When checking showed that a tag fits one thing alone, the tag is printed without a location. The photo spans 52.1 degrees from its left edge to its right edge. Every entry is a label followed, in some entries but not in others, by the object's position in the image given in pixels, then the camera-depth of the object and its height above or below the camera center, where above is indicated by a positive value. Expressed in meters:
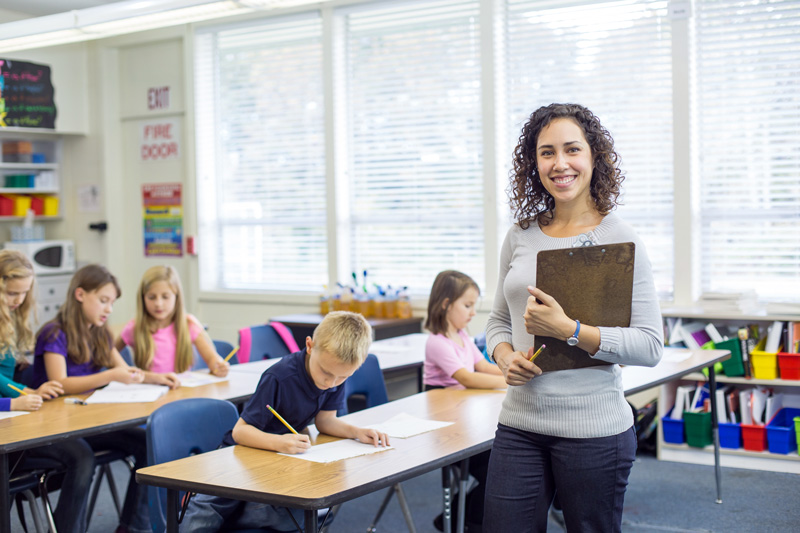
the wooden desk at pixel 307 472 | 1.88 -0.62
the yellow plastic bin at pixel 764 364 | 4.26 -0.77
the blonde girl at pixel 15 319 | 3.13 -0.35
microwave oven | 6.39 -0.20
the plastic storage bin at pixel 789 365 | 4.21 -0.77
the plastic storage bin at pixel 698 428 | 4.37 -1.14
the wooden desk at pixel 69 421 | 2.46 -0.64
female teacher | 1.69 -0.32
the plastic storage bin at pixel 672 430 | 4.47 -1.16
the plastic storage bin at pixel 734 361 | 4.34 -0.77
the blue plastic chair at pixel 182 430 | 2.37 -0.62
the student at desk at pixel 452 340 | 3.24 -0.48
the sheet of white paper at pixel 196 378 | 3.41 -0.65
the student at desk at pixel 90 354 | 3.25 -0.51
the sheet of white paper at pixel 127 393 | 3.05 -0.63
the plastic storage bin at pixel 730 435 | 4.34 -1.17
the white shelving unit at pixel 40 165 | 6.52 +0.58
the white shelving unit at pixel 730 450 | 4.23 -1.24
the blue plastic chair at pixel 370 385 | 3.29 -0.65
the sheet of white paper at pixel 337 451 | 2.18 -0.63
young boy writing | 2.23 -0.51
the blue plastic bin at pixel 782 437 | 4.21 -1.15
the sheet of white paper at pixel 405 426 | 2.48 -0.64
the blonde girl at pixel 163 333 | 3.63 -0.48
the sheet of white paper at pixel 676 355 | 3.73 -0.64
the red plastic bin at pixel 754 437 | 4.28 -1.16
